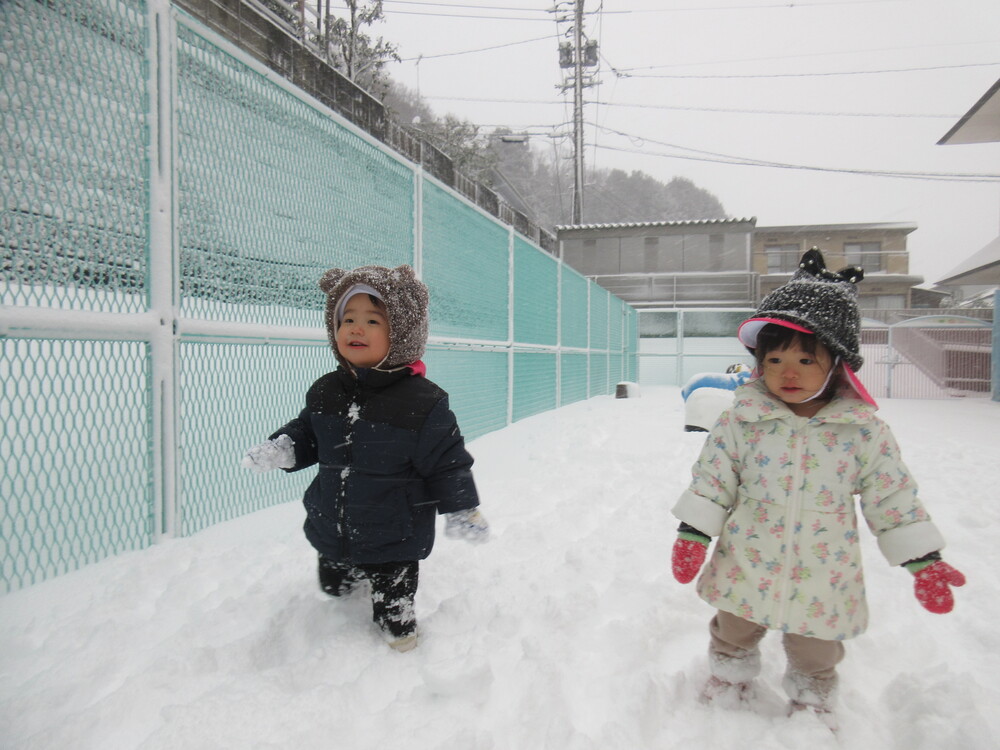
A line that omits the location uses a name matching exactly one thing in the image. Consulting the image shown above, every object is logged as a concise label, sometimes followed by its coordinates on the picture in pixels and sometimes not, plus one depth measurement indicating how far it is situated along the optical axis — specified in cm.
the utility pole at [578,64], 2402
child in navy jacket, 171
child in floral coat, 146
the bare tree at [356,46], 1466
